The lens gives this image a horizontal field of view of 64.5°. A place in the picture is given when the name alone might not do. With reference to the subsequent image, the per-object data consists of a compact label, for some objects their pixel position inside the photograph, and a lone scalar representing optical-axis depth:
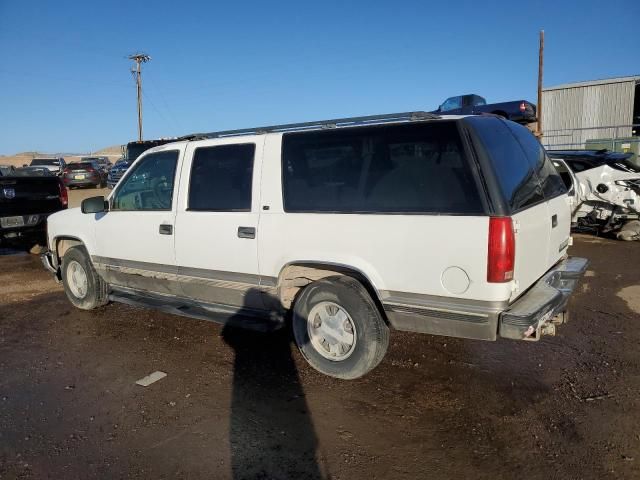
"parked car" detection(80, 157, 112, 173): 35.23
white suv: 3.21
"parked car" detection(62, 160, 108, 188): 25.75
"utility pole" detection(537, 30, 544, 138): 23.44
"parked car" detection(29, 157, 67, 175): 30.51
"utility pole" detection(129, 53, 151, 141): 44.34
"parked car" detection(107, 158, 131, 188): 21.00
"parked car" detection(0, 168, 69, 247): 8.82
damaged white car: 9.02
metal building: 26.56
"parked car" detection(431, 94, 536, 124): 15.07
